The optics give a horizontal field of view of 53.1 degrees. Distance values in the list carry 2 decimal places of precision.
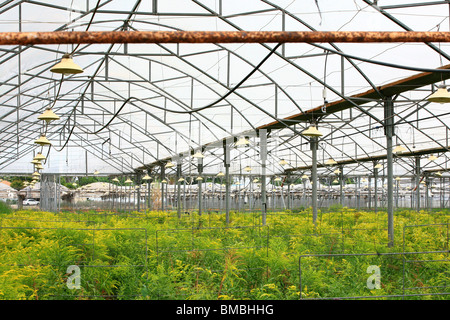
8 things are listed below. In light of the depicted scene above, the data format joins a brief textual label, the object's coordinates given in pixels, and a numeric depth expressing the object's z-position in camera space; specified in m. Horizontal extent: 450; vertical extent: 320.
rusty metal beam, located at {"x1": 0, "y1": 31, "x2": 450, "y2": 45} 6.64
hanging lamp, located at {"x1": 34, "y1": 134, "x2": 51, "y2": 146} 17.24
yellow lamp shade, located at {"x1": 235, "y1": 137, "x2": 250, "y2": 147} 17.92
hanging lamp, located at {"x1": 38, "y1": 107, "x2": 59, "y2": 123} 13.44
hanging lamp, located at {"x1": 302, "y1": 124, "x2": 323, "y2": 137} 13.78
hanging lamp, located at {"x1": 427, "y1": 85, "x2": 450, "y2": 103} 10.67
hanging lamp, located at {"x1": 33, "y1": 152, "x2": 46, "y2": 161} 24.25
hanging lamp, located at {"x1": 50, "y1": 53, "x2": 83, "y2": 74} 9.15
